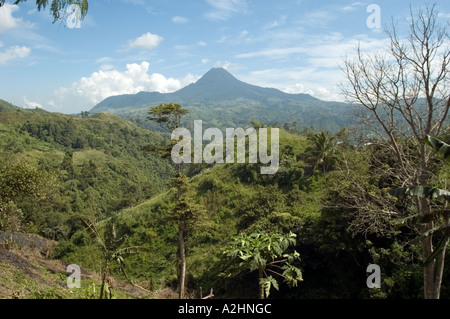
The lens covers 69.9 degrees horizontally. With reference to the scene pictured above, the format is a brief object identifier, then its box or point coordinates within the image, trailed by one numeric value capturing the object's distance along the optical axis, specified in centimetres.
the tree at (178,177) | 1658
